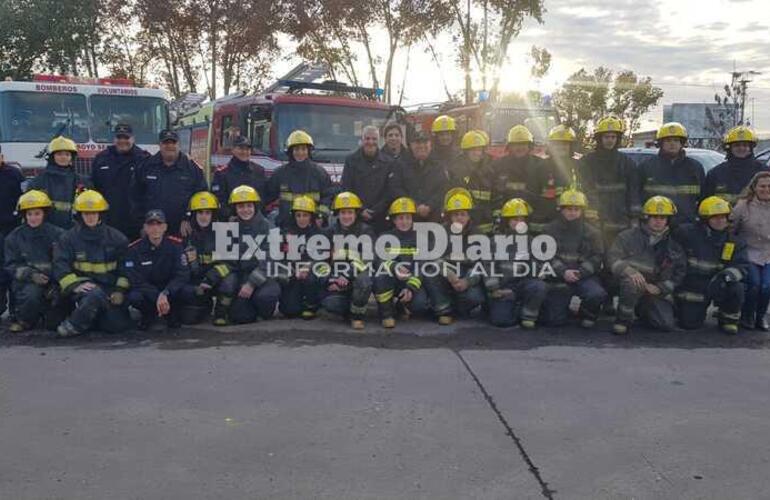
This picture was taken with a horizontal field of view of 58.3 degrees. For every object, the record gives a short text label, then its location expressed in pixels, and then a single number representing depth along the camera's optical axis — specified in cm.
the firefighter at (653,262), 612
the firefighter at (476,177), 690
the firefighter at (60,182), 644
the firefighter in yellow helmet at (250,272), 632
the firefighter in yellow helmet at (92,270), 579
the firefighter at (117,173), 683
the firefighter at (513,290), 624
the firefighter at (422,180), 680
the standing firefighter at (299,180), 691
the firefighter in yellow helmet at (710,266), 611
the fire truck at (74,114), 985
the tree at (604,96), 3309
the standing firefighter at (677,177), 657
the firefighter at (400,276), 628
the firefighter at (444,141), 690
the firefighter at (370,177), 685
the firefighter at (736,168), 653
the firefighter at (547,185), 684
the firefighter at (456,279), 640
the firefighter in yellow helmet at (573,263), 625
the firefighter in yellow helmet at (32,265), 594
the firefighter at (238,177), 700
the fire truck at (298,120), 923
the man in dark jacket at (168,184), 665
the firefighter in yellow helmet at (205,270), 626
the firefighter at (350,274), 624
